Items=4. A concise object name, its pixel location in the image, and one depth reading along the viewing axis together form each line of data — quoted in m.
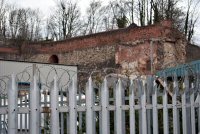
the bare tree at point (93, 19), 53.06
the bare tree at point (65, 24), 52.25
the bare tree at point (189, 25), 44.06
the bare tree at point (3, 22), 53.03
